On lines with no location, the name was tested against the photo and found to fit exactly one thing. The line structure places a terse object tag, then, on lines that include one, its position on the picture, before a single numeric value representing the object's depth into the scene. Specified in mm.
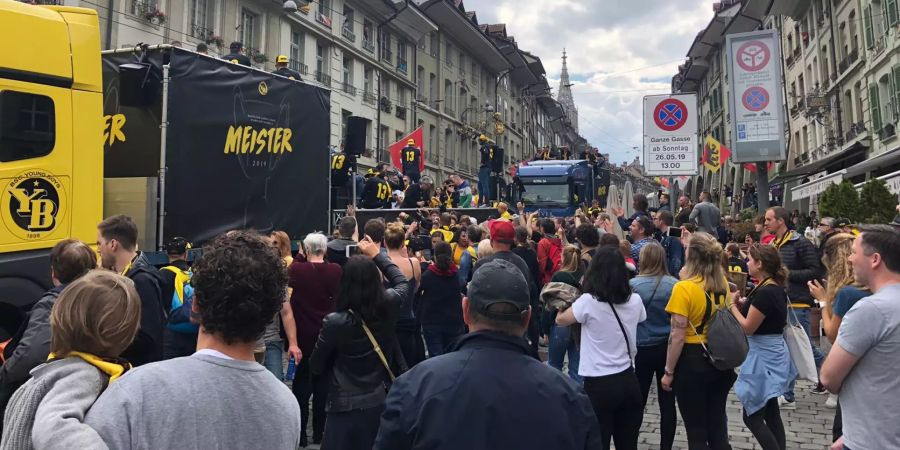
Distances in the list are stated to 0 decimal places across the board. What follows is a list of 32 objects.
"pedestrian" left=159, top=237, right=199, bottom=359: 4062
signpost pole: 13406
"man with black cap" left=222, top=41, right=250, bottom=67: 8093
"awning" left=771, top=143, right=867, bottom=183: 26219
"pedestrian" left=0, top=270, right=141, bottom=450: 1495
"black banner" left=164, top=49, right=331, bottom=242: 6391
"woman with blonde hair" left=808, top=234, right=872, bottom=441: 3525
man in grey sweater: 1466
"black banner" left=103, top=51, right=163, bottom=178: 6273
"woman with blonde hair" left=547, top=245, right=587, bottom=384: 5938
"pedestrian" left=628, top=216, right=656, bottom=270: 7031
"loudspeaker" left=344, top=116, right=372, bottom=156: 10570
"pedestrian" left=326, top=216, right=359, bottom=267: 6012
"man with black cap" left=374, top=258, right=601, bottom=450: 1727
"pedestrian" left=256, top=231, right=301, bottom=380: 4996
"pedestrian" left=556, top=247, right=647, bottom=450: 4066
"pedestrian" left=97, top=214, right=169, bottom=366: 3258
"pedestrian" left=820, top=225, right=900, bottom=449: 2658
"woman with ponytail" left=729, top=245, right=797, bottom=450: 4402
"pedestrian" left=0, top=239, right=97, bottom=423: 2730
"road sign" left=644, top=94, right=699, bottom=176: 10523
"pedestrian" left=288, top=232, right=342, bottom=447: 5164
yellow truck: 4703
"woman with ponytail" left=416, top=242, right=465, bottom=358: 6074
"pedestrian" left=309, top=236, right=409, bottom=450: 3625
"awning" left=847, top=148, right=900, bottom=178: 20469
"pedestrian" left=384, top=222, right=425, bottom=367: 5480
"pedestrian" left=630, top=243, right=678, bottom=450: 4738
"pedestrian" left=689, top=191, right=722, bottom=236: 10047
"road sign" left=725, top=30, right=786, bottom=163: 12961
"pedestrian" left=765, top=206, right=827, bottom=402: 6758
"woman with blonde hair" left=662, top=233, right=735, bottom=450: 4246
